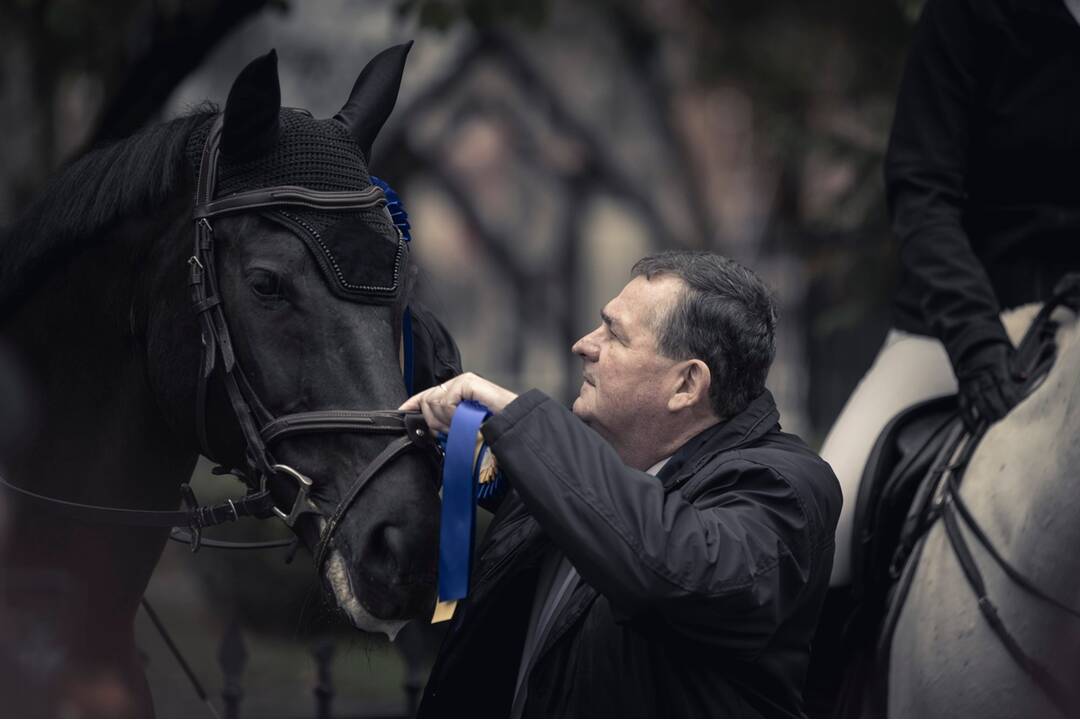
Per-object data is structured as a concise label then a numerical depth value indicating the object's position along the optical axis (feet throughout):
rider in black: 24.22
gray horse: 18.85
